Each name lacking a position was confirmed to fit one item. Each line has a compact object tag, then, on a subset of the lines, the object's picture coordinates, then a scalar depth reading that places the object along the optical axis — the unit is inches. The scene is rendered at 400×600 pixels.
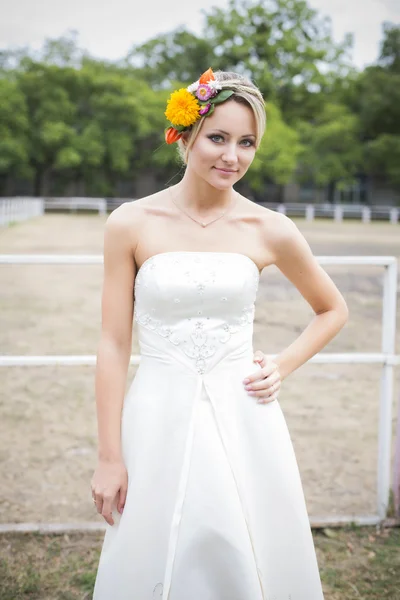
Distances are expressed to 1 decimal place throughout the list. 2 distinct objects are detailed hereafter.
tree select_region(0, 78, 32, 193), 1337.4
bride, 64.2
